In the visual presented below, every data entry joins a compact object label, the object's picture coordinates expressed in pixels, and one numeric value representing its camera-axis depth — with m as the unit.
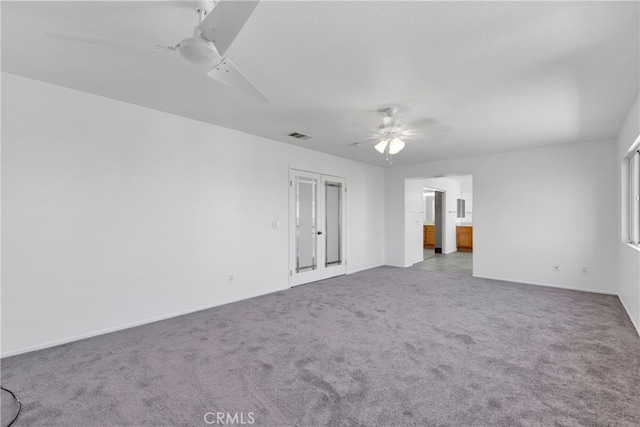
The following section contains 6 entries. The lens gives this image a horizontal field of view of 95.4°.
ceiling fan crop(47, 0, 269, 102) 1.35
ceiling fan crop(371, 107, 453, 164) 3.48
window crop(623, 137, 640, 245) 3.59
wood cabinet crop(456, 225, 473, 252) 10.16
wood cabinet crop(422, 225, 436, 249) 10.38
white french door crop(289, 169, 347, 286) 5.21
